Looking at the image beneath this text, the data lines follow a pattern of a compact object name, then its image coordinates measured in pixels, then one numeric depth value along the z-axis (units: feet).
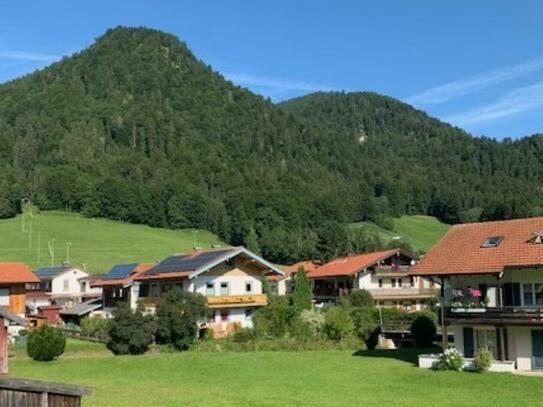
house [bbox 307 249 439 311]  228.43
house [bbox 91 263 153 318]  203.05
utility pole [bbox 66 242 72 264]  353.41
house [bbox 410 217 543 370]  110.83
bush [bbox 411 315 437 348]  145.28
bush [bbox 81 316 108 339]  169.89
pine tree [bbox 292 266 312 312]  189.91
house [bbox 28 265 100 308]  279.90
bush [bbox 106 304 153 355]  143.95
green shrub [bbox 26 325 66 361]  130.41
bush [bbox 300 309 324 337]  157.99
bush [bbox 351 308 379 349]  152.15
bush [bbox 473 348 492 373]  107.65
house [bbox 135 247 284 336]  180.86
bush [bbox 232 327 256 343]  157.69
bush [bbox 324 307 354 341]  151.94
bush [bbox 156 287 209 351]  150.61
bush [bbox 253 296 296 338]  162.50
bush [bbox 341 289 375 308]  208.46
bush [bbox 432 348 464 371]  111.45
